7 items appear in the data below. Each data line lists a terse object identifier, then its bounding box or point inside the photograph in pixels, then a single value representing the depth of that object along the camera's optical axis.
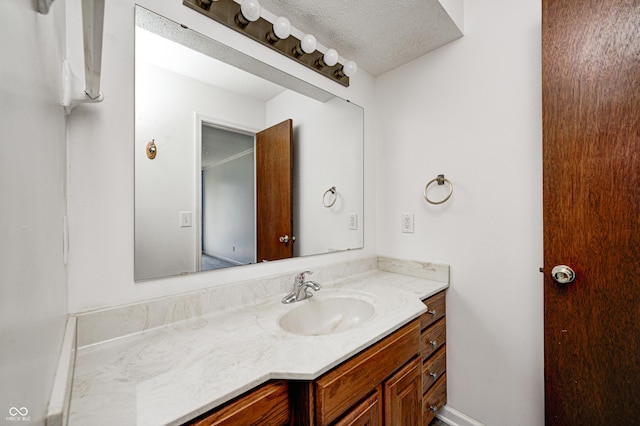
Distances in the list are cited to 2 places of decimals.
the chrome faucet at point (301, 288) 1.16
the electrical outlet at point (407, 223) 1.56
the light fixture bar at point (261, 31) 1.00
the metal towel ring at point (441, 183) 1.39
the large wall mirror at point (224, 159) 0.90
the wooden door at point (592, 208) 0.89
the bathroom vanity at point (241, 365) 0.55
